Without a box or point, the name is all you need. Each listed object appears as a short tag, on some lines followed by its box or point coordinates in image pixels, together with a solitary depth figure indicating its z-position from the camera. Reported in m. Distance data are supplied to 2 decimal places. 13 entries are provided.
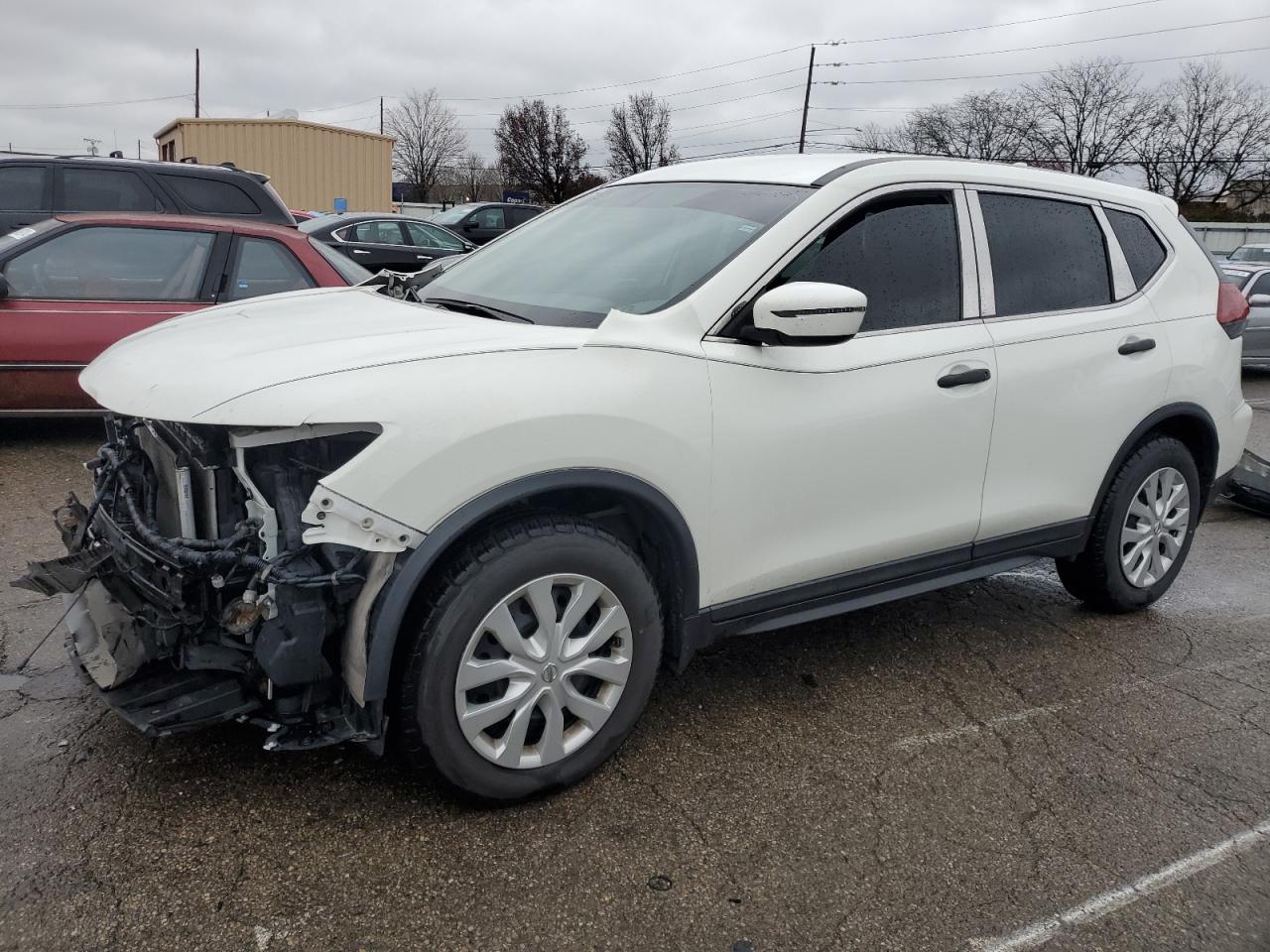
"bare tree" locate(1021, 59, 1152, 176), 57.75
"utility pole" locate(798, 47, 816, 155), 49.62
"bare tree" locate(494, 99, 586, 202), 58.09
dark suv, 7.77
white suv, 2.43
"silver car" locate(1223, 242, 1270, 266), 21.77
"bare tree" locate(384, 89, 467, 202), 71.38
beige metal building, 27.69
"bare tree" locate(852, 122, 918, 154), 62.19
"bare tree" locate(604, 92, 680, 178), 62.50
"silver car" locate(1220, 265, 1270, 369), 12.69
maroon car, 6.04
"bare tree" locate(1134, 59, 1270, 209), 54.56
